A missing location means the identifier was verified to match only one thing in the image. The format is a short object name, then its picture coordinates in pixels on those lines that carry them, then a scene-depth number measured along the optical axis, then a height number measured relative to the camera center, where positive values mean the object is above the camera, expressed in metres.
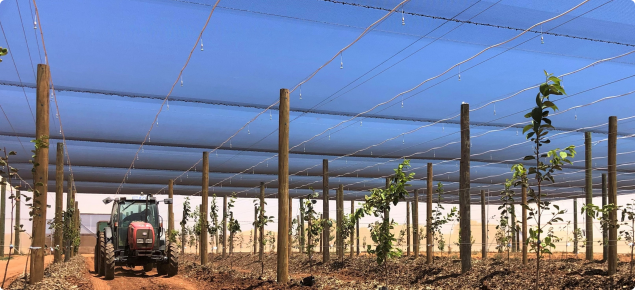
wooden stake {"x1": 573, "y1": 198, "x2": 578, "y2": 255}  26.42 -0.98
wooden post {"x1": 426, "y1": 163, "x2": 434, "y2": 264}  19.59 -0.50
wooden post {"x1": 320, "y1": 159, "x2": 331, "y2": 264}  21.30 -0.42
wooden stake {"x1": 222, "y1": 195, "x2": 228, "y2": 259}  32.95 -1.38
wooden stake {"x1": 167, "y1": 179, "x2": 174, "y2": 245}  26.78 -0.79
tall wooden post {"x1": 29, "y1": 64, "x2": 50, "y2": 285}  11.69 +0.62
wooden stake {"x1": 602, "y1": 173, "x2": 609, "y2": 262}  16.23 -0.93
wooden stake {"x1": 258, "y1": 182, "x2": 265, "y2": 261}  19.49 -0.52
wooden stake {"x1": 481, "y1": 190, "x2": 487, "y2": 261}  24.53 -0.90
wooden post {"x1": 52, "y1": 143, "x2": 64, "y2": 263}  18.80 -0.02
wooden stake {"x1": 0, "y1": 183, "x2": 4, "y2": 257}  34.06 -0.94
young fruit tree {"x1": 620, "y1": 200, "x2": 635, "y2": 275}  12.16 -0.35
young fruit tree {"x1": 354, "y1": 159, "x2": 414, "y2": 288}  11.32 -0.17
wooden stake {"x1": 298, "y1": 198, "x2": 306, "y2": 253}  28.95 -1.90
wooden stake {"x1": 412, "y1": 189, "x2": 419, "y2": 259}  21.98 -1.11
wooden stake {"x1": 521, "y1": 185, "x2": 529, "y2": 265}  16.59 -0.86
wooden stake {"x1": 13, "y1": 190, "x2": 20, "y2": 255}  34.10 -1.12
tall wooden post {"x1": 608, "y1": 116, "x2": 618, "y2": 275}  12.56 +0.16
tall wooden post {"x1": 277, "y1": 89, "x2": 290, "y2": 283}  12.77 +0.14
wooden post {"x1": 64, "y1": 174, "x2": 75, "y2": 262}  26.66 -0.48
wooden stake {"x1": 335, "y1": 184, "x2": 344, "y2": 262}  24.26 -0.67
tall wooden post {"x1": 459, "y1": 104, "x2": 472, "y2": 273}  13.63 +0.35
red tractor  16.28 -1.20
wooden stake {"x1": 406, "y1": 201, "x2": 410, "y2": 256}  25.81 -1.59
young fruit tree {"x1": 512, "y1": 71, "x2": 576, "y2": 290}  7.13 +0.85
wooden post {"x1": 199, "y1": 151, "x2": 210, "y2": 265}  20.88 -0.41
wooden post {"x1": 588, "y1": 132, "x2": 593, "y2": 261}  14.66 +0.19
